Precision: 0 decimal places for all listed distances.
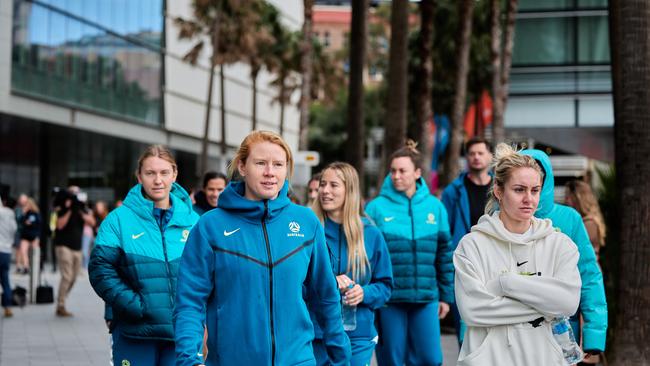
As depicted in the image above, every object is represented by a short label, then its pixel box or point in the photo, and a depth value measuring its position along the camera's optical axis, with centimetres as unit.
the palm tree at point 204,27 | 4391
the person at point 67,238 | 1880
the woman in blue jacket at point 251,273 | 521
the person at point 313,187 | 1056
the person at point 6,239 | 1778
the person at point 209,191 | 1019
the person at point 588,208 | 1048
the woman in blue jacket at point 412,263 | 935
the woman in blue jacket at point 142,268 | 695
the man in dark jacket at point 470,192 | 1027
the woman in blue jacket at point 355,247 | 834
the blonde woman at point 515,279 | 549
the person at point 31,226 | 2166
